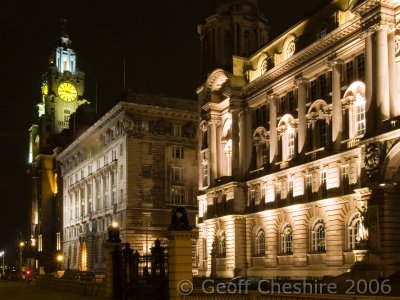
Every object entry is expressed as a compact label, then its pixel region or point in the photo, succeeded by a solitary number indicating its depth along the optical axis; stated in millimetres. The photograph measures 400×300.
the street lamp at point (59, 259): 110262
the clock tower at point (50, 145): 131750
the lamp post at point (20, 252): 131850
